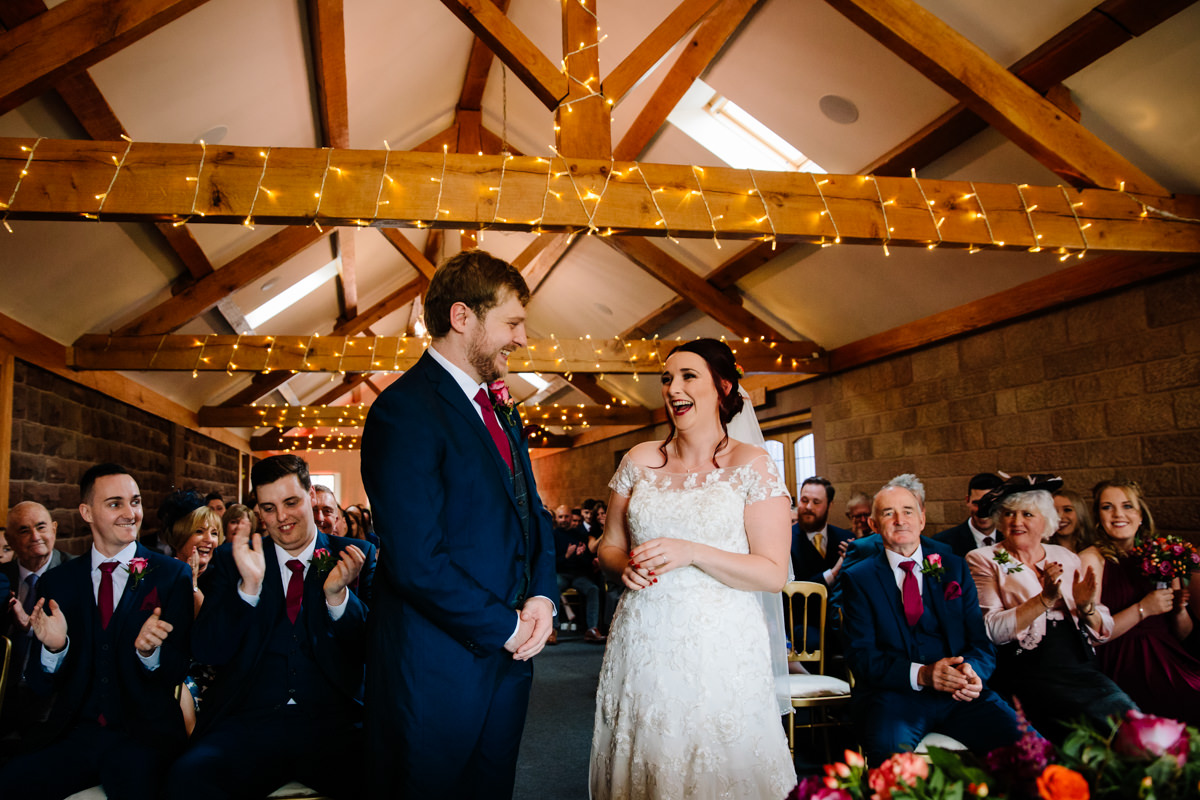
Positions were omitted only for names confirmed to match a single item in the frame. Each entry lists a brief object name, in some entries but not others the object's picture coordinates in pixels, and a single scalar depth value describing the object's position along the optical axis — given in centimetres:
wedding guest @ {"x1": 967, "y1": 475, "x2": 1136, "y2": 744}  267
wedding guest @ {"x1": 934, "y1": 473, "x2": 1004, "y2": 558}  403
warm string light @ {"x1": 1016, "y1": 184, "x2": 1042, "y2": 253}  369
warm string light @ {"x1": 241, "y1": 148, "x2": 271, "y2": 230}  303
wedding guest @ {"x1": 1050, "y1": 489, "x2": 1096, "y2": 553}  389
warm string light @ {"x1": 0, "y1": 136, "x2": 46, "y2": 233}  288
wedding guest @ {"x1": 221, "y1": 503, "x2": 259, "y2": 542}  394
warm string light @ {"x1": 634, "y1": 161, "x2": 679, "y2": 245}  341
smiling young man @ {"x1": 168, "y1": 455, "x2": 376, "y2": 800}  200
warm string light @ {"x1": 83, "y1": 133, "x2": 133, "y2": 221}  297
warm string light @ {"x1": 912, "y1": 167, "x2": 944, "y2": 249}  366
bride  181
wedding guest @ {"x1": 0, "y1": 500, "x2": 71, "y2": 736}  315
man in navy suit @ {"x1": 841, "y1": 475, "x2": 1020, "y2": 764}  243
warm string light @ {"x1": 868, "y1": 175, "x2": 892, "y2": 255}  363
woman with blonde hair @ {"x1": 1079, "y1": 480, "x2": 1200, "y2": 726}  281
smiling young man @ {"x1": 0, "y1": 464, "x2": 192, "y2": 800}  198
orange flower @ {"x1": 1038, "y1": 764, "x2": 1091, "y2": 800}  78
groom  142
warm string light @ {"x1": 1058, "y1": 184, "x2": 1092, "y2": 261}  369
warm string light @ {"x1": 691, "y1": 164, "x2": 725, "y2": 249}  346
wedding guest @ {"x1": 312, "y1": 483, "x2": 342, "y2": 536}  508
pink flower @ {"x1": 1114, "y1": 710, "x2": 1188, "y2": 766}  81
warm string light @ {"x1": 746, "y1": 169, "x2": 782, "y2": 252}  352
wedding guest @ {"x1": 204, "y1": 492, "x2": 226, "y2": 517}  587
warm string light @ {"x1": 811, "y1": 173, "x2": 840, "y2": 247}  358
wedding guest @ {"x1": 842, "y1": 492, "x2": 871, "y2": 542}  549
